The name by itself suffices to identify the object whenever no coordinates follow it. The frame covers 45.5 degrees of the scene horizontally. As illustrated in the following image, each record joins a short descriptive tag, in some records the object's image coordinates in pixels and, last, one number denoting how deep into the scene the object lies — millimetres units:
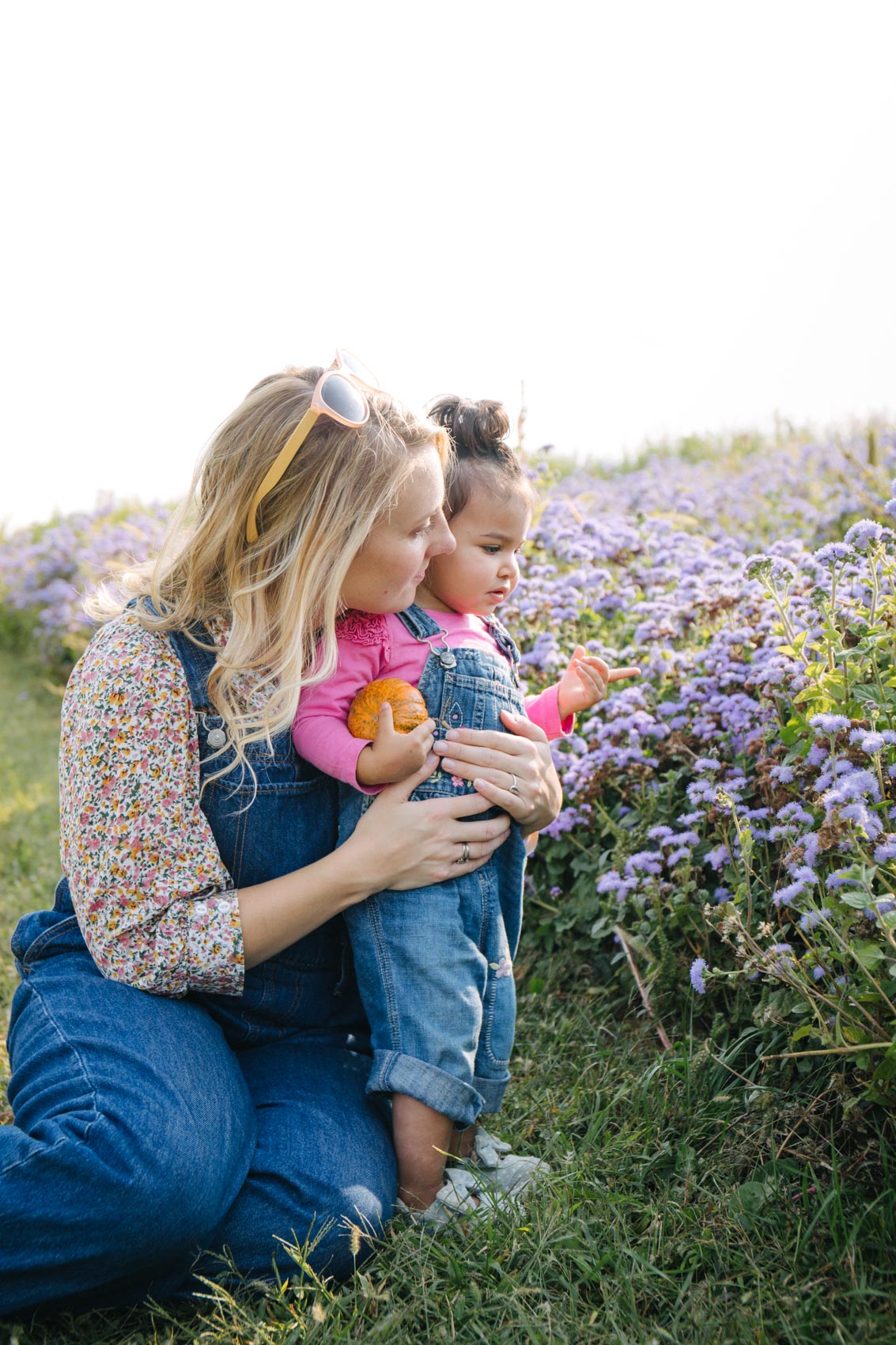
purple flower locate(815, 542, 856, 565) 2242
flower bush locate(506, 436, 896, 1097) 1902
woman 1823
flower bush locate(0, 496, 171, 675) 7730
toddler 2074
